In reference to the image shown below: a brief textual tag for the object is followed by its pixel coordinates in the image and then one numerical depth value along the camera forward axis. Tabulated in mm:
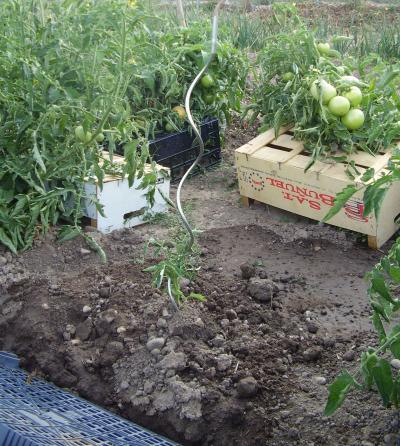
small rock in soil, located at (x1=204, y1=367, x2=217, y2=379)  2355
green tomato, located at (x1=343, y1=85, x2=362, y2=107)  3449
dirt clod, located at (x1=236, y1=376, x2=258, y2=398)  2258
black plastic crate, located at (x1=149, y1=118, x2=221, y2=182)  4012
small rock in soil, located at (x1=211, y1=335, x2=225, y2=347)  2518
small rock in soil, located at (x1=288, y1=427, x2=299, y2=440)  2139
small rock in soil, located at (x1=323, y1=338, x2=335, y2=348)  2572
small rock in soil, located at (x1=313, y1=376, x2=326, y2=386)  2375
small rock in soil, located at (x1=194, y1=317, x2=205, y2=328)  2572
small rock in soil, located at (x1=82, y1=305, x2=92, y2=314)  2799
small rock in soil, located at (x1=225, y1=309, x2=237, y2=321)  2707
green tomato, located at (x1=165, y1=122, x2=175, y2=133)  4039
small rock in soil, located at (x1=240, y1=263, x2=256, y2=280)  3078
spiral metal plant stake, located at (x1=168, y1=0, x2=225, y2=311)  2147
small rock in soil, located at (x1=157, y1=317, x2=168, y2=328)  2564
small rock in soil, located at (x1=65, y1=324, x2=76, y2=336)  2719
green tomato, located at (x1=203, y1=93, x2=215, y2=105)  4289
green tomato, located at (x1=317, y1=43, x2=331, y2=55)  3947
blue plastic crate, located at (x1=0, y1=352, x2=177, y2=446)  1965
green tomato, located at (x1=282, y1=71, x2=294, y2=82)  3936
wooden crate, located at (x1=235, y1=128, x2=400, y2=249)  3312
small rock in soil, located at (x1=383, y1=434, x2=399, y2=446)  1996
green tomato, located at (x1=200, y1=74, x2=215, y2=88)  4188
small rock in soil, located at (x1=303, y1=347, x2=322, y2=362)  2494
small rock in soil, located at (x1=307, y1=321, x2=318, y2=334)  2676
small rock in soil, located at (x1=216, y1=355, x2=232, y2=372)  2382
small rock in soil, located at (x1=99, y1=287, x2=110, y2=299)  2881
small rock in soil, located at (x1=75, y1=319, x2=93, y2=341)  2693
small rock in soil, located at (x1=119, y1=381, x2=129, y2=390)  2408
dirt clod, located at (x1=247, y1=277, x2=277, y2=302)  2857
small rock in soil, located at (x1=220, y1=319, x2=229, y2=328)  2650
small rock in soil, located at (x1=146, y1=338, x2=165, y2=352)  2477
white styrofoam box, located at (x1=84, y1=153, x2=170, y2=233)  3436
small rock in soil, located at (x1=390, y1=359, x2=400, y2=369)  2324
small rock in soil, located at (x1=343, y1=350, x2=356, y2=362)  2479
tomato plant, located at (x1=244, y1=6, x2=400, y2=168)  3449
